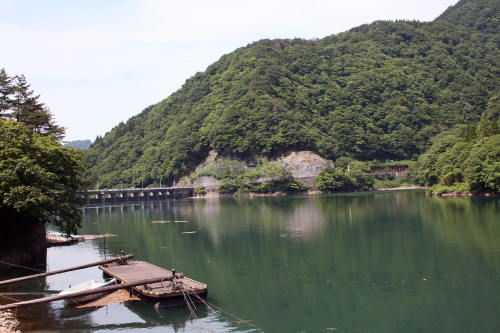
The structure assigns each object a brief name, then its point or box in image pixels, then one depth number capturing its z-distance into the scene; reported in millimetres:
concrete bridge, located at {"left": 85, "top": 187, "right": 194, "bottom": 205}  164750
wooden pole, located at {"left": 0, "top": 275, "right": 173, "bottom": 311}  24798
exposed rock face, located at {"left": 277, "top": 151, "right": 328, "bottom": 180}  163875
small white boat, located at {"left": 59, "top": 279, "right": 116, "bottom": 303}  28938
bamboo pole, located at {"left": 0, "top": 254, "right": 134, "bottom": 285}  29717
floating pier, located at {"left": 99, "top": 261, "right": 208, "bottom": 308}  27047
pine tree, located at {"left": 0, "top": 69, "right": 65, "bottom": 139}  53938
